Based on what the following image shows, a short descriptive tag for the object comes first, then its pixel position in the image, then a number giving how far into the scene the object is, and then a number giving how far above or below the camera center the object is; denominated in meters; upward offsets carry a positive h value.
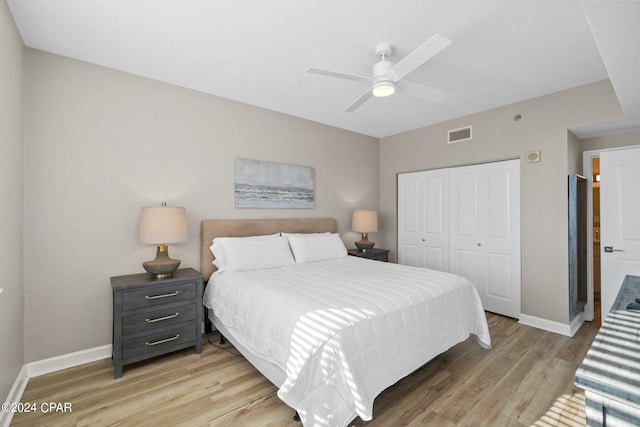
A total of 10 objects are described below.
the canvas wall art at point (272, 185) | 3.49 +0.38
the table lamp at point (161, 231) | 2.53 -0.15
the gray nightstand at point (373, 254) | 4.16 -0.58
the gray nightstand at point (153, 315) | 2.29 -0.86
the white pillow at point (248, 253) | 2.90 -0.42
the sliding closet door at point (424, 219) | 4.23 -0.08
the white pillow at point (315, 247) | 3.41 -0.41
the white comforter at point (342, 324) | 1.55 -0.74
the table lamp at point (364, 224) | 4.32 -0.15
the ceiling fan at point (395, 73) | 1.79 +1.04
